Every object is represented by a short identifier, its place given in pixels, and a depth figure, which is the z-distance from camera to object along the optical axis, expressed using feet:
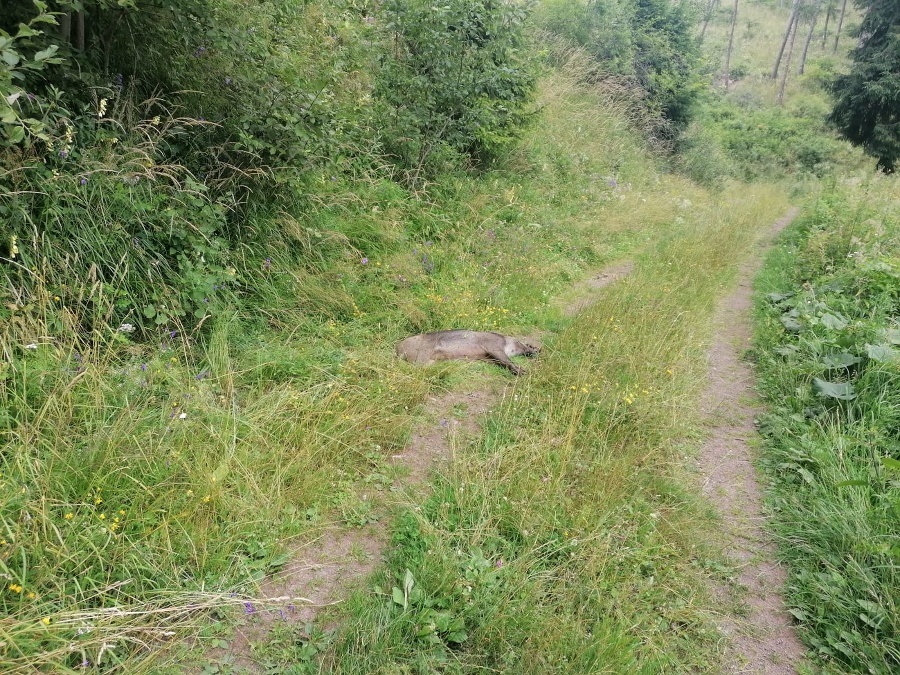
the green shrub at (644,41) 50.70
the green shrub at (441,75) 21.63
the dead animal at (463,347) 14.83
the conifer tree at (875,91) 52.90
